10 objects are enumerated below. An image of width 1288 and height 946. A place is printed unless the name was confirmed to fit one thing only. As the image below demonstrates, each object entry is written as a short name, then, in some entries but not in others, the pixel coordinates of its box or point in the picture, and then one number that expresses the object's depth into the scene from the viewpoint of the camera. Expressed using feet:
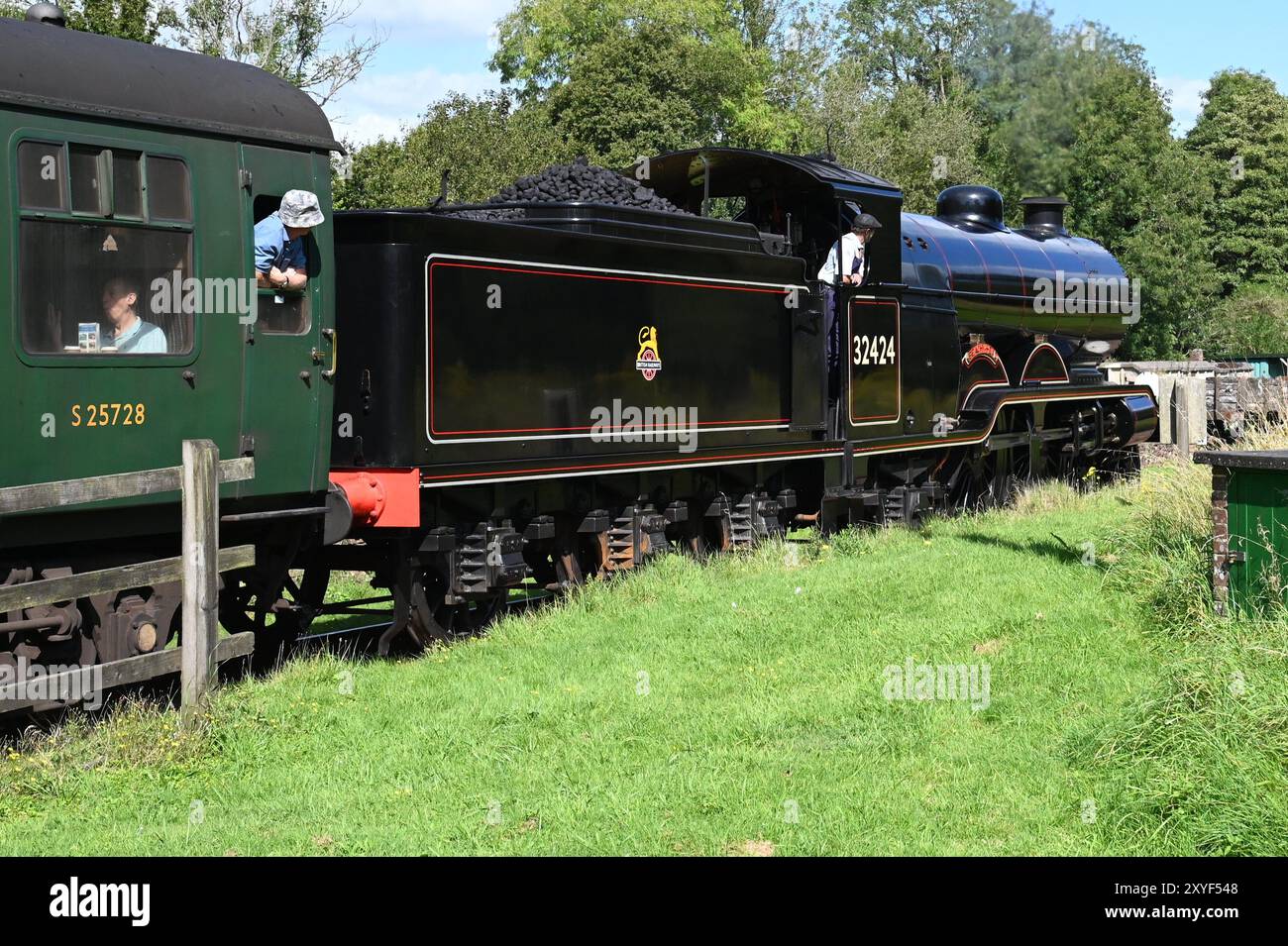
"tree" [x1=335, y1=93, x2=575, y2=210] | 84.07
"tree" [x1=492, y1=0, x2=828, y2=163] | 146.00
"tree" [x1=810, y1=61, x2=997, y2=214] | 137.90
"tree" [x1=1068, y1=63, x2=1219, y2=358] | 125.18
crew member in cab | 42.55
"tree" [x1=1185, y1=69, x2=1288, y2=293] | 169.99
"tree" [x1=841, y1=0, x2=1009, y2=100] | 197.77
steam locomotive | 22.52
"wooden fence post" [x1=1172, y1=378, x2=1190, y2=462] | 68.08
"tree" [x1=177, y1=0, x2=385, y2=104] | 82.69
